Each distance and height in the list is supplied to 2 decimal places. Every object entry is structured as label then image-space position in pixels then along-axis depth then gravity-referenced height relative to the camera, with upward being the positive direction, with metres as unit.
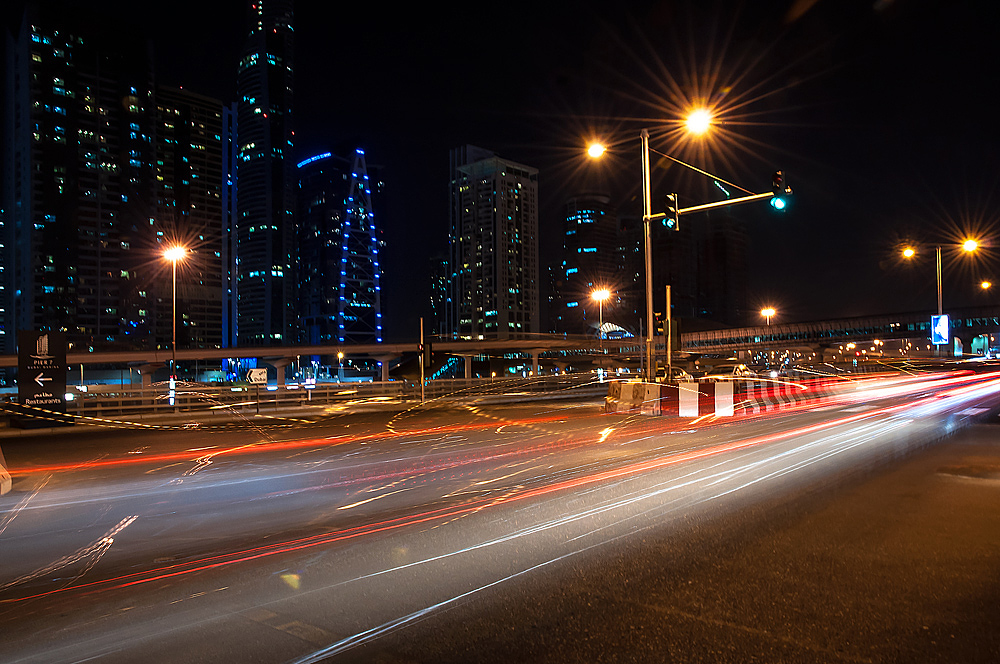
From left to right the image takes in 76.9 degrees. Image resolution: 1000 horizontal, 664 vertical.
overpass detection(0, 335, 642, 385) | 75.12 -0.19
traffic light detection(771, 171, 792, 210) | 16.29 +3.96
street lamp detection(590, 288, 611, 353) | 50.95 +4.24
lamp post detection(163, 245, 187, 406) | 30.02 +4.71
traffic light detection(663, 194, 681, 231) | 18.44 +3.87
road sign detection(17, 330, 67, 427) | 20.11 -0.69
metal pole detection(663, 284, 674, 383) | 22.02 +0.27
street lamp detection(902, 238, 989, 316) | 31.52 +4.72
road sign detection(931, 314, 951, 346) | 32.69 +0.60
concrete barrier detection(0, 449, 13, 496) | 10.10 -2.15
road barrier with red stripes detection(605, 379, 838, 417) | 20.98 -1.94
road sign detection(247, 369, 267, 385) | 31.08 -1.20
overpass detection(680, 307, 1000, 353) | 100.69 +1.93
